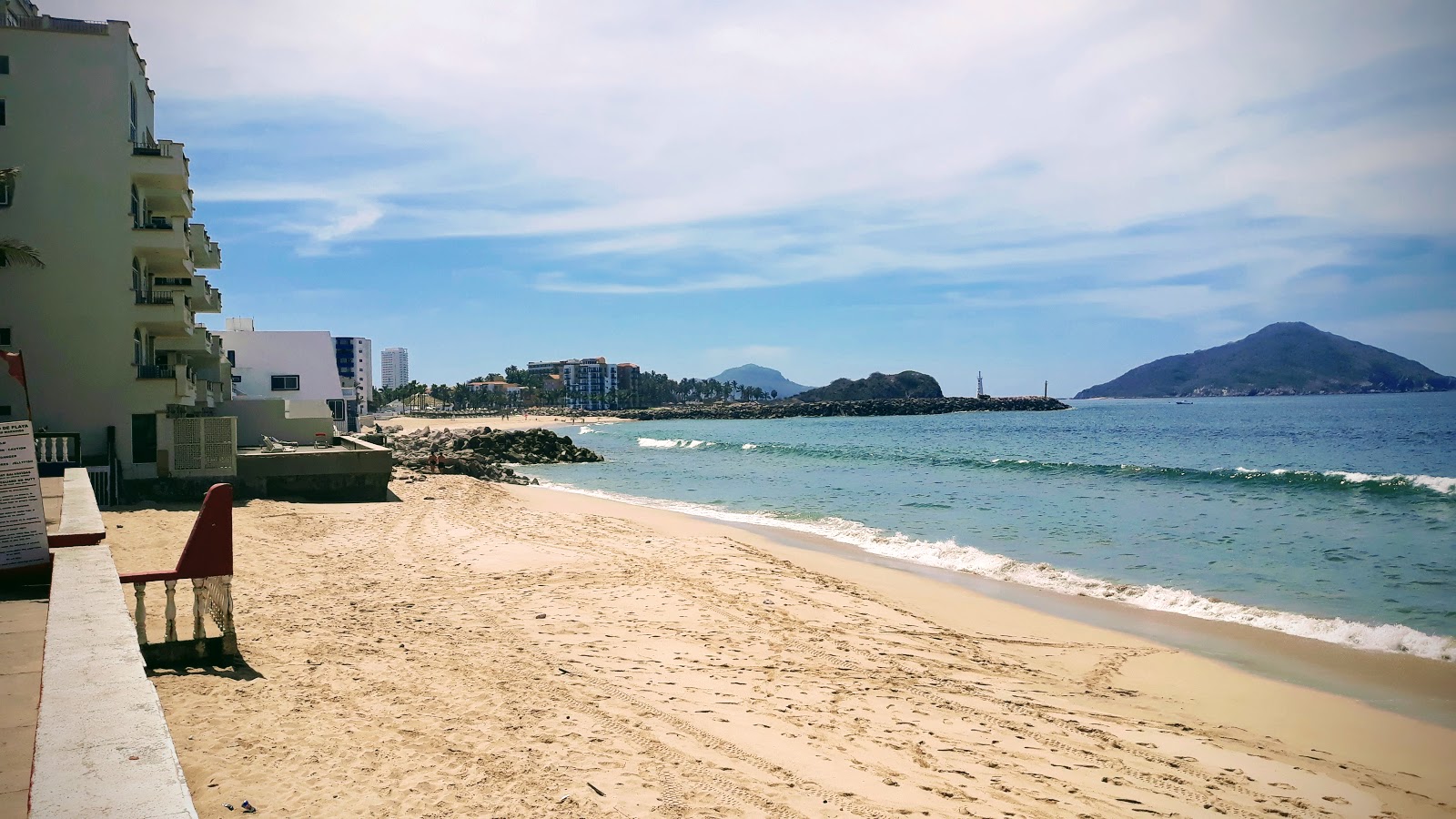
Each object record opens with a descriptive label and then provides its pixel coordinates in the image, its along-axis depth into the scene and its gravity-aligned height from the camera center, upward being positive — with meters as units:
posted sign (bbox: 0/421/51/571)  6.53 -0.67
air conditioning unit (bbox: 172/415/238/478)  20.38 -0.68
